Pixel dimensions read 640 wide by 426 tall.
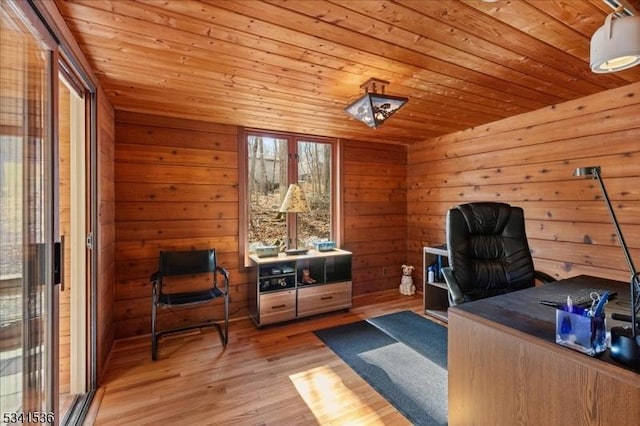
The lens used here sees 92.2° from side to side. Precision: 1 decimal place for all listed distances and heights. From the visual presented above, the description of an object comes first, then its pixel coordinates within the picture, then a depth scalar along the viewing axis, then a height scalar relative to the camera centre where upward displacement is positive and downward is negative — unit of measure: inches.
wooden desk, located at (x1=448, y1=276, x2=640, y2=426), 38.0 -23.5
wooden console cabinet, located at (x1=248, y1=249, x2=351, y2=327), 119.3 -32.1
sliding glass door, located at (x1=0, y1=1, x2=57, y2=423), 40.1 -1.6
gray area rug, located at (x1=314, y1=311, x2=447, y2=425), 74.4 -46.4
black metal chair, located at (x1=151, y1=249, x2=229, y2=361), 99.9 -27.5
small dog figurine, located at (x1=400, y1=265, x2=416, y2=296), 160.2 -39.3
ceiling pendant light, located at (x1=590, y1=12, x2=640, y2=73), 43.6 +24.4
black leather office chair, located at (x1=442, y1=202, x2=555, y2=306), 84.5 -12.6
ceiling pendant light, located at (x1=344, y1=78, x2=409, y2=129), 79.8 +27.8
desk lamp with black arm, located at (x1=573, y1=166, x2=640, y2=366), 37.3 -16.8
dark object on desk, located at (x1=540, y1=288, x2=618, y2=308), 58.6 -18.4
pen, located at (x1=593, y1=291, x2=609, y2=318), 41.5 -13.5
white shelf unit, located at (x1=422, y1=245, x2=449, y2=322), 130.2 -35.1
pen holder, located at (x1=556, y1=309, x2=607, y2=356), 41.0 -17.0
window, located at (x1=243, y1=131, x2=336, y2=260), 134.3 +10.4
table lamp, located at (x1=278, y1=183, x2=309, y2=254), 124.3 +2.7
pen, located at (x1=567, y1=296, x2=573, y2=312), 43.5 -14.1
